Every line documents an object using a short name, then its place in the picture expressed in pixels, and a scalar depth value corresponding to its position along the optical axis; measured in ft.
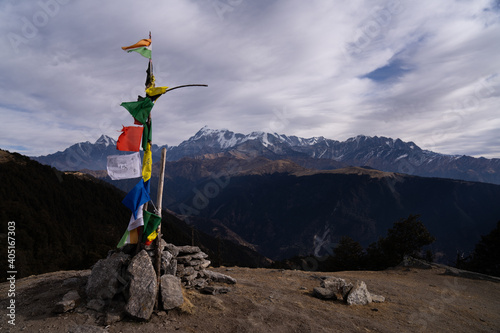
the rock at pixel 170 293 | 32.55
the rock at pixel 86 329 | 26.96
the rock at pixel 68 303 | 30.29
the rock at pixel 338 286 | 45.27
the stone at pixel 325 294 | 44.34
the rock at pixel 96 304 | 31.26
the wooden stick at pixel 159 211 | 34.45
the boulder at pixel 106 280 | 32.60
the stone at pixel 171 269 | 37.83
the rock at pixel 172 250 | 42.80
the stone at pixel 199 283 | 41.57
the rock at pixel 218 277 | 46.44
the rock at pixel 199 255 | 46.50
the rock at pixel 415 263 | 89.45
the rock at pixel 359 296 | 42.80
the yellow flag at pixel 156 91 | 35.63
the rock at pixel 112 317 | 29.21
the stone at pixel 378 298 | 46.21
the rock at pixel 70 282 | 39.00
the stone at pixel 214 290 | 40.46
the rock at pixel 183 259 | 43.78
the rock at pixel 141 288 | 30.35
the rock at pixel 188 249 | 45.91
